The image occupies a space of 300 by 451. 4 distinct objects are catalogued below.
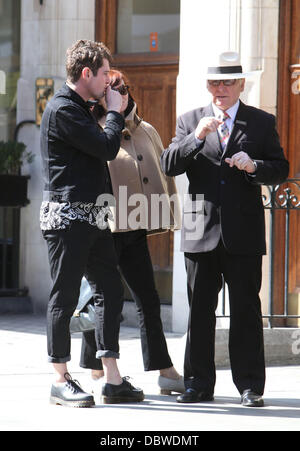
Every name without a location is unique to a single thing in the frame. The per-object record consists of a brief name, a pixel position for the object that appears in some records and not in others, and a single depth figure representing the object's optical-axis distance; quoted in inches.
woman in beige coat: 484.7
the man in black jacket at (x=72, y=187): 446.0
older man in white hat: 458.3
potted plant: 772.0
